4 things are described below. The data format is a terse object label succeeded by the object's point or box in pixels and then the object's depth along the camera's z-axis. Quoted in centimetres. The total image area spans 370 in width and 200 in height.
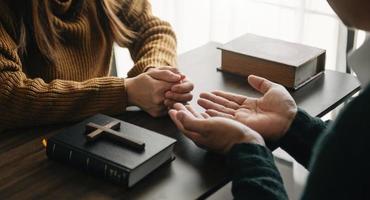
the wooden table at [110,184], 109
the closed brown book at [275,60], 141
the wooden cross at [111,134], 114
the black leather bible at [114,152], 110
